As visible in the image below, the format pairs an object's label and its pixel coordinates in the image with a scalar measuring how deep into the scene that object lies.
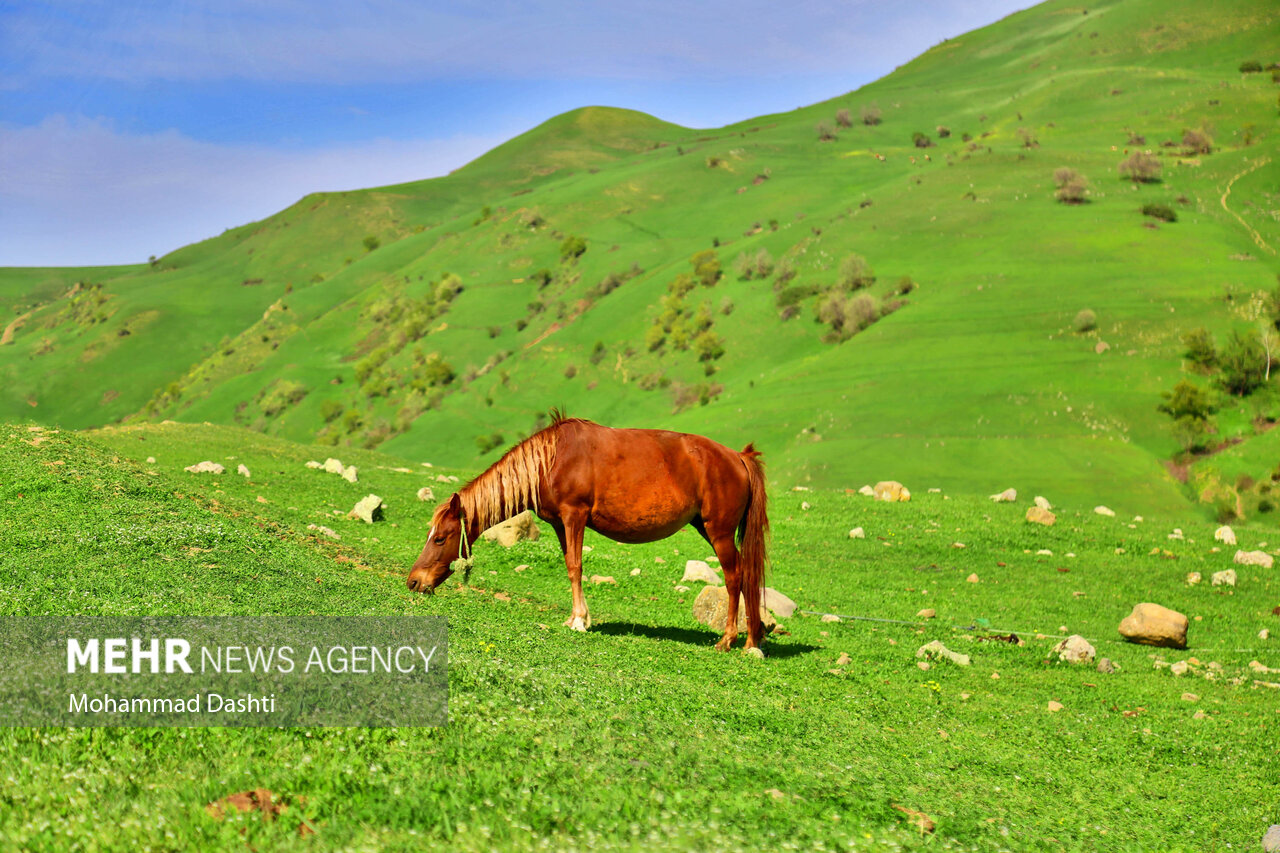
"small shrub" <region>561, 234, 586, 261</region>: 159.50
